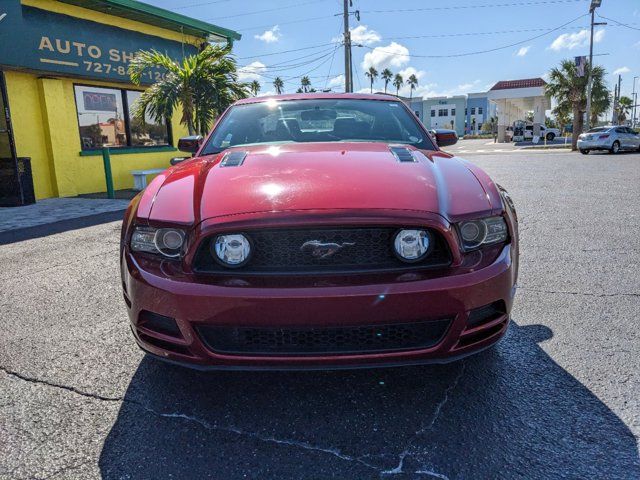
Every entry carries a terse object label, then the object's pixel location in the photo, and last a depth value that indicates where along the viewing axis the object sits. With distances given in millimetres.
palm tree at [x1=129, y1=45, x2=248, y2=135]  11539
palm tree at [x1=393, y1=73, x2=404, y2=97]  106250
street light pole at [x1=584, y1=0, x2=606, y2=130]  28172
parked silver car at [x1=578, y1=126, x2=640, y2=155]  22312
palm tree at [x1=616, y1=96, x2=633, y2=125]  93431
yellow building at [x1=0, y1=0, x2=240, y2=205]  10047
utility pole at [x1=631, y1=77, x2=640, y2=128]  89462
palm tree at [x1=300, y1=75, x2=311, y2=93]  89288
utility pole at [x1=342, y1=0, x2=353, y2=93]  26750
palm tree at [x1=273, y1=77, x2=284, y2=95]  74244
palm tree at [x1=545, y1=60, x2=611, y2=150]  32625
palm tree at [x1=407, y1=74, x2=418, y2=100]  110000
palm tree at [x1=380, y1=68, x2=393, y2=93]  105262
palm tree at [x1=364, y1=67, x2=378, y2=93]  103375
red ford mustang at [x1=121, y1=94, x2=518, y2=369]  1865
